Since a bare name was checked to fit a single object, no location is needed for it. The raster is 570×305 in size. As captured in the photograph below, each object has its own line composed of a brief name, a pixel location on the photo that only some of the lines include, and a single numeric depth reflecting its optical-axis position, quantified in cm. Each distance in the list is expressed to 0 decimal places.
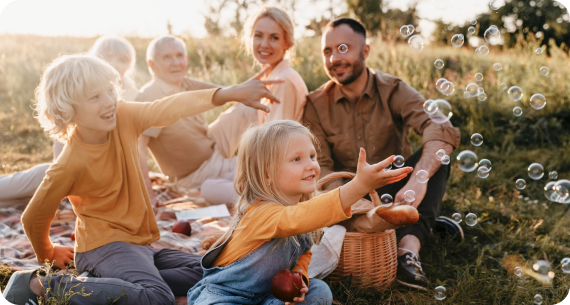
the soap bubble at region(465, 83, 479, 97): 271
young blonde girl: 183
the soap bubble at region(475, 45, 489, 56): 290
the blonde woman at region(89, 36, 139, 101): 405
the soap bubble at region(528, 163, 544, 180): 263
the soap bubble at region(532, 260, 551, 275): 248
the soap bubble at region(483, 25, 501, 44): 292
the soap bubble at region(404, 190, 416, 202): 220
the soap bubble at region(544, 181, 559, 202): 241
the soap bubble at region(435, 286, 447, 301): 226
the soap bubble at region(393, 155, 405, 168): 244
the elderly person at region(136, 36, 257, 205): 400
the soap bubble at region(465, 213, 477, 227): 256
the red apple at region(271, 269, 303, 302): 174
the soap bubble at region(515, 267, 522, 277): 245
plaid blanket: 284
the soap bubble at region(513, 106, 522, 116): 289
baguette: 217
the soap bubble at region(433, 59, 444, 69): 290
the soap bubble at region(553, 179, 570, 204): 237
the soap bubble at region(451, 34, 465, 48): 289
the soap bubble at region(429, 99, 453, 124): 279
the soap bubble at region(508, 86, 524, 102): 278
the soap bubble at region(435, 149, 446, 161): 256
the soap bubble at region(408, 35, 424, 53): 289
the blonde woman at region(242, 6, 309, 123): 336
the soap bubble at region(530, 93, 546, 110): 280
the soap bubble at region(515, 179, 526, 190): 266
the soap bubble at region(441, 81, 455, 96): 278
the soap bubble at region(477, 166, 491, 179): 262
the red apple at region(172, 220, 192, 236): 321
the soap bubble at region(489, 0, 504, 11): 264
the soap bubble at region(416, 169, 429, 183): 242
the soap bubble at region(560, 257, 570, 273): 236
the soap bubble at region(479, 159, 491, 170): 263
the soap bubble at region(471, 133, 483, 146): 277
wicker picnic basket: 244
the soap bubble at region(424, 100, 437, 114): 270
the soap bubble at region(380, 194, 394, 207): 243
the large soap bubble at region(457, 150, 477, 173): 255
